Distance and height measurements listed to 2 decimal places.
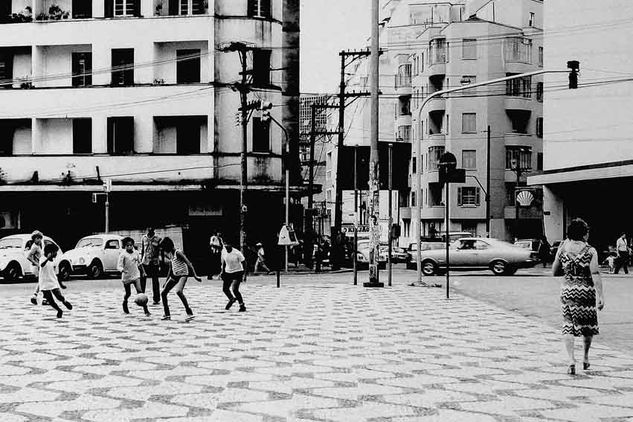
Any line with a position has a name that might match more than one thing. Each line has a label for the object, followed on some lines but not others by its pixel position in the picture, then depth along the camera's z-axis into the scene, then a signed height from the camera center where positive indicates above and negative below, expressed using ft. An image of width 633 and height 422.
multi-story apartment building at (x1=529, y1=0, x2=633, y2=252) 149.48 +17.86
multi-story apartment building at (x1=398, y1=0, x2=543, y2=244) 214.90 +26.51
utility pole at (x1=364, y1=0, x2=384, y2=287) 85.71 +5.27
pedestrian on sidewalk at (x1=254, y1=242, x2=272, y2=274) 120.71 -5.14
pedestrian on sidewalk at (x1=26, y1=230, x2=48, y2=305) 67.77 -2.02
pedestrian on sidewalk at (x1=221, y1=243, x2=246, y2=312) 58.03 -2.92
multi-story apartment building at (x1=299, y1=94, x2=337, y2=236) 302.62 +33.44
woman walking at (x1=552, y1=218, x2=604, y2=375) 32.68 -2.47
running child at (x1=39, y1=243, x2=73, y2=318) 54.70 -3.31
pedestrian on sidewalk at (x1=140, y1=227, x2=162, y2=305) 64.34 -2.77
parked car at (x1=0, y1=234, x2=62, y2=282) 100.32 -4.11
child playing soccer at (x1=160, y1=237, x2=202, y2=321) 53.06 -2.84
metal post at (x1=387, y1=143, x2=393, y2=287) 89.04 +3.72
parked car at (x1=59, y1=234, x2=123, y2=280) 108.51 -4.09
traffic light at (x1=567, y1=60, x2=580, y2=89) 77.51 +13.02
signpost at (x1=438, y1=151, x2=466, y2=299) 74.14 +4.24
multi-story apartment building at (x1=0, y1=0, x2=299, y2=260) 131.85 +16.57
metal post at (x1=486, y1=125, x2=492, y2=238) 196.54 +5.94
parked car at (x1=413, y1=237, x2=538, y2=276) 115.96 -4.54
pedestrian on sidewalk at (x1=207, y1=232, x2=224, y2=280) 99.60 -3.96
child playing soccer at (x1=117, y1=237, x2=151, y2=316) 57.57 -2.76
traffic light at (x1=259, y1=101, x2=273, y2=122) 131.25 +16.81
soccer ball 54.80 -4.74
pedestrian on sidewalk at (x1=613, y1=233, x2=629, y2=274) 119.34 -4.32
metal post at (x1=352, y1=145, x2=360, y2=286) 89.50 +4.21
